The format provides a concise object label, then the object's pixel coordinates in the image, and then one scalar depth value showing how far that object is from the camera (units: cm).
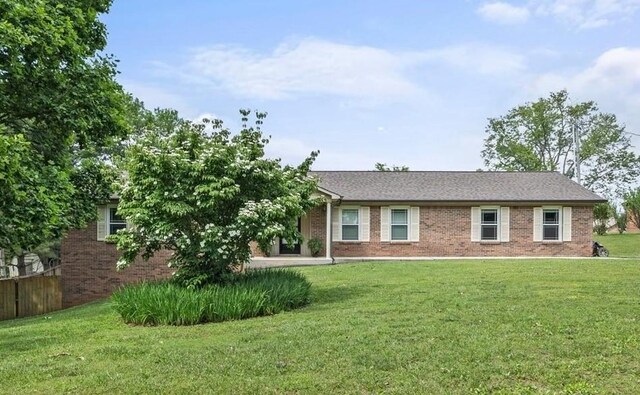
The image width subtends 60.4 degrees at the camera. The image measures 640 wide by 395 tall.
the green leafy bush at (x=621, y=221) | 4134
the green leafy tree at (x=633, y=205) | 4028
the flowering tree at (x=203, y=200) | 976
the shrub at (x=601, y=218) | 3797
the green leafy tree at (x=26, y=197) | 958
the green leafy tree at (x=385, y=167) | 4669
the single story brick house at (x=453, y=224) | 2225
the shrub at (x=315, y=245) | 2167
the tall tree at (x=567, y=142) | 4422
